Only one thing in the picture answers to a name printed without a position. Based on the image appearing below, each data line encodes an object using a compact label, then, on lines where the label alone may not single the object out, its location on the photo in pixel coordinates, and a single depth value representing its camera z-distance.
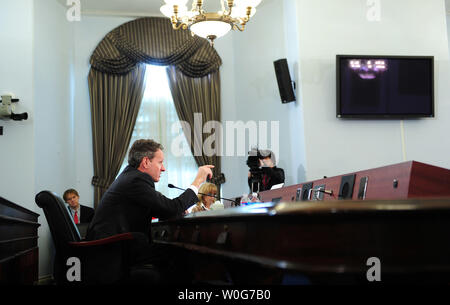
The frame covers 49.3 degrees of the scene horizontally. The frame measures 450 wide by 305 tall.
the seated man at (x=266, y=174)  5.39
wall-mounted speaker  5.51
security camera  5.34
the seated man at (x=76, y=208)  6.16
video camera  5.48
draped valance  7.21
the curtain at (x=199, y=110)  7.36
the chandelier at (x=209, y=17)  4.73
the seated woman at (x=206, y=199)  4.36
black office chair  2.36
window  7.35
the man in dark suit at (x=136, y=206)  2.71
